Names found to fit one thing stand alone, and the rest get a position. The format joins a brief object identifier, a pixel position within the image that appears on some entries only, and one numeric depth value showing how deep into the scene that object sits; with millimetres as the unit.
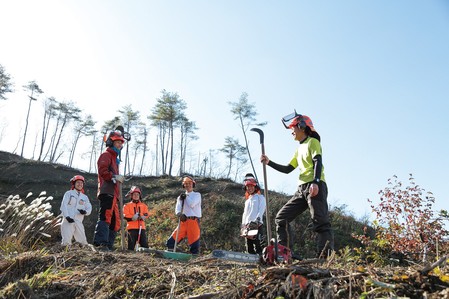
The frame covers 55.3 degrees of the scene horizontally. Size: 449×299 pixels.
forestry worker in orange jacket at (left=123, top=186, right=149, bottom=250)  9953
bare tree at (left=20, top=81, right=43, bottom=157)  41375
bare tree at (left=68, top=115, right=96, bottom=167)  46472
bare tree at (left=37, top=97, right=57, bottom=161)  46219
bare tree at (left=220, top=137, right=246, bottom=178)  40594
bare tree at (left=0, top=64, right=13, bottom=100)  36756
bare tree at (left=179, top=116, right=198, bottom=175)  38775
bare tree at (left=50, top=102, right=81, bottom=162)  45219
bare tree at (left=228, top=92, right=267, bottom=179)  32750
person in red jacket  7762
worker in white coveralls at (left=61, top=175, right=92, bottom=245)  9109
